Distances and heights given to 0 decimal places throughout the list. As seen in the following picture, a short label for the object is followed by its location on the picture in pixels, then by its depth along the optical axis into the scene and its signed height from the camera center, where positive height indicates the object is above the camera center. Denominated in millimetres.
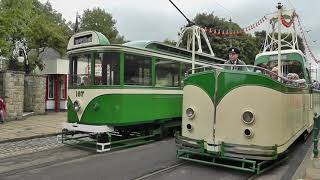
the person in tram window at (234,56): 7270 +819
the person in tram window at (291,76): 8421 +388
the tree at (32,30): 14209 +3502
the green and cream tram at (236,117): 6095 -593
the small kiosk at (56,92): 18331 -184
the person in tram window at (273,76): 6247 +287
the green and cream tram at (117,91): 8333 -53
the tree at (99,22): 39068 +8957
